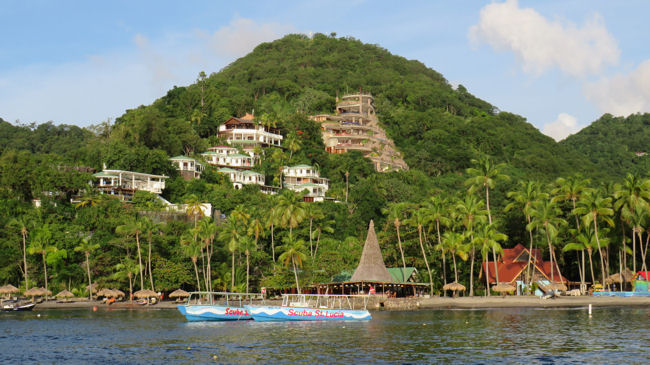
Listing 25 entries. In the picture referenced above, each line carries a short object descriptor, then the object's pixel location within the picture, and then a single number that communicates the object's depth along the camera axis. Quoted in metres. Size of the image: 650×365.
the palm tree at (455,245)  88.19
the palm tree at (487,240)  85.75
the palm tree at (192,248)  89.94
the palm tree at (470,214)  90.28
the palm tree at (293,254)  86.50
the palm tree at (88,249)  91.34
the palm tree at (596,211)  83.38
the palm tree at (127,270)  90.44
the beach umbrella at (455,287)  87.97
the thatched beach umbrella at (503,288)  85.56
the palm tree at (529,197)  90.25
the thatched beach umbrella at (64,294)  90.25
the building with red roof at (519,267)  91.94
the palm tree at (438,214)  93.00
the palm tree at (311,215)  99.88
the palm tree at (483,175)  93.69
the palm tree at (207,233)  90.12
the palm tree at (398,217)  94.44
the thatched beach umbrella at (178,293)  87.46
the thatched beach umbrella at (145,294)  88.25
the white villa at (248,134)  152.12
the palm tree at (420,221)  93.06
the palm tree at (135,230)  90.56
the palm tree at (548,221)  86.69
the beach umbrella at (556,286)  86.44
